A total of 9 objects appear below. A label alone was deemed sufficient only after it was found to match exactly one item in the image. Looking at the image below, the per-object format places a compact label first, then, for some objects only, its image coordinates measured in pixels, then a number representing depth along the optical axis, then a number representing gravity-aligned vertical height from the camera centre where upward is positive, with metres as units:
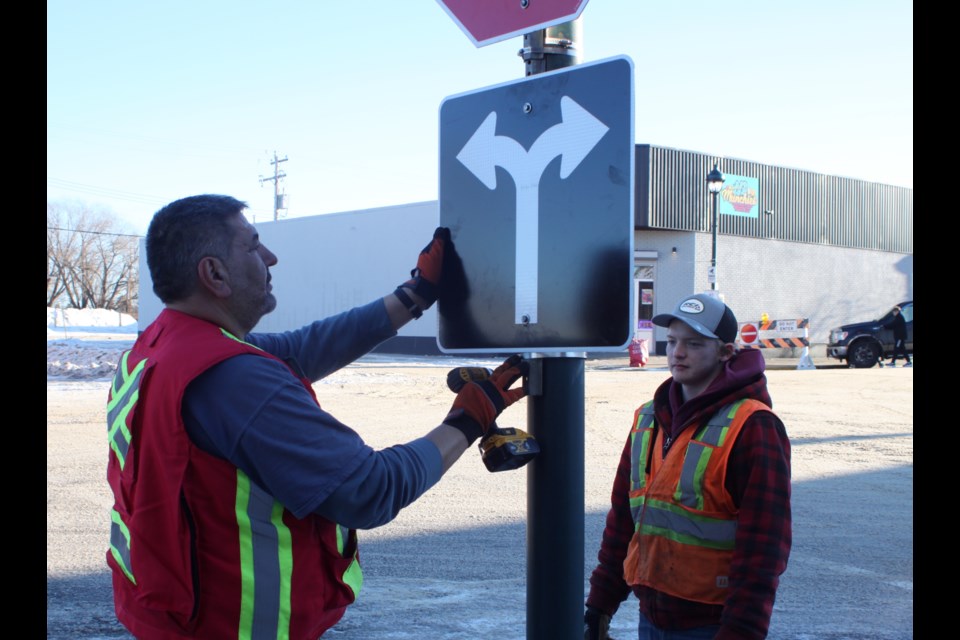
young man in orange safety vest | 2.82 -0.69
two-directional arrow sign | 2.20 +0.27
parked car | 24.64 -0.91
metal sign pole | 2.26 -0.50
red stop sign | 2.26 +0.79
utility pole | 70.19 +10.69
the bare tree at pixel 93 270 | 71.94 +3.29
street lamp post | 22.92 +3.45
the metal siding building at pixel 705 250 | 31.95 +2.43
